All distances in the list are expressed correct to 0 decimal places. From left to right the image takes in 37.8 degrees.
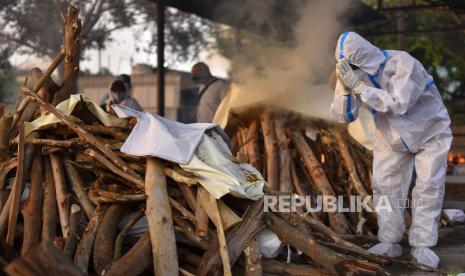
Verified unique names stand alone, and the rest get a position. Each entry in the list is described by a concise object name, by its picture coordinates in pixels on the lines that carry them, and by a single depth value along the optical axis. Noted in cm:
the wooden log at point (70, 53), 492
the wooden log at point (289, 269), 400
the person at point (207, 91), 856
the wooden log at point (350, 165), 668
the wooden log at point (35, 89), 487
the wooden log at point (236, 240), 390
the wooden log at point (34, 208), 419
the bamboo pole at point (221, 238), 388
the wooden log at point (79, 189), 430
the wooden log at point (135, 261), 376
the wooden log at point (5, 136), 466
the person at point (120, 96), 880
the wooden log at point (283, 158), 666
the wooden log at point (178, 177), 414
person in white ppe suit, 484
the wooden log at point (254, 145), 686
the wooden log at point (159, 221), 387
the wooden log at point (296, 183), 670
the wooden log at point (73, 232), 404
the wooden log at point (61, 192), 421
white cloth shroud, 413
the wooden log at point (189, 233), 407
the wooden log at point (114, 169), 420
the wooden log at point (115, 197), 411
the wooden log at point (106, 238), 394
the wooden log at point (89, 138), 427
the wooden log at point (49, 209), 422
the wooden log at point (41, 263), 288
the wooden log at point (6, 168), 449
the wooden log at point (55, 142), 439
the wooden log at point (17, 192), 421
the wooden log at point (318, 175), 641
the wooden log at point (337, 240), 440
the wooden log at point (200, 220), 407
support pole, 1133
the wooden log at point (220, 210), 406
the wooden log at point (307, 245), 400
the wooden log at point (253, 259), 398
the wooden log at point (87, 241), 395
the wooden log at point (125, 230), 404
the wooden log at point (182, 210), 414
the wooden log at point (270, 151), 667
